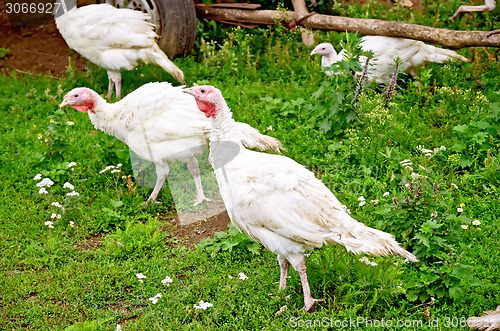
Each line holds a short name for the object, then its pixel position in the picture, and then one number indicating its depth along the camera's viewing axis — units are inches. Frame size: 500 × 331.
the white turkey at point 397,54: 287.7
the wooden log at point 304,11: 355.6
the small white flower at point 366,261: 171.2
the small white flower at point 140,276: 177.9
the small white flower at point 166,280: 175.4
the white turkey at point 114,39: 294.8
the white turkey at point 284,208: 159.6
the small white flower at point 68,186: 217.3
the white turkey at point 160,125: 223.8
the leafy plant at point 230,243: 198.4
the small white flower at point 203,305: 163.5
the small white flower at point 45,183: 220.0
